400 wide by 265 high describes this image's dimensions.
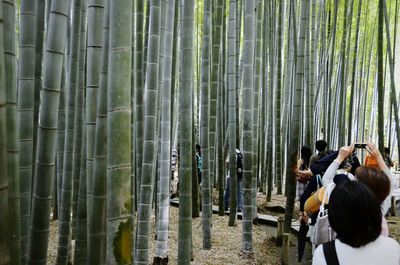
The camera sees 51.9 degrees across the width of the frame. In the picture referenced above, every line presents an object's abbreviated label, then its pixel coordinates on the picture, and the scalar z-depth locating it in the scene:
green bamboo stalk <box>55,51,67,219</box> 2.85
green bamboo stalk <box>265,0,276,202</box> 6.38
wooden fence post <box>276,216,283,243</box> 4.08
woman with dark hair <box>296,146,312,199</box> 3.85
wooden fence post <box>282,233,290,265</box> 3.38
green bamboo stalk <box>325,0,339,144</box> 6.23
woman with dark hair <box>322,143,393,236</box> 1.66
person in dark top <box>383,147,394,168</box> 6.01
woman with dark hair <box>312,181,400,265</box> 1.13
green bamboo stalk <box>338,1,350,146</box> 5.98
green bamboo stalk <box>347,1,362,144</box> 6.21
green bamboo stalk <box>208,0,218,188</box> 4.20
